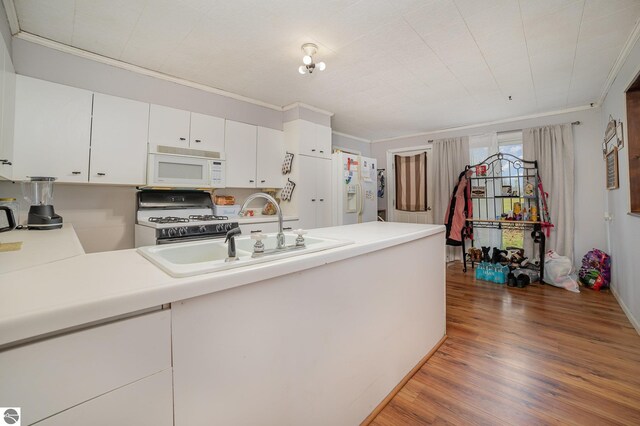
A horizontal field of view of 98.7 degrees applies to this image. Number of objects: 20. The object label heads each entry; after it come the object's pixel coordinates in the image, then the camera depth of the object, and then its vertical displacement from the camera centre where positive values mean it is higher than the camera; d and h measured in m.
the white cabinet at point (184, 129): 2.82 +1.00
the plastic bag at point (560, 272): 3.50 -0.63
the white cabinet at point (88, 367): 0.54 -0.33
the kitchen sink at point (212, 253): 0.87 -0.14
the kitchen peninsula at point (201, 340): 0.57 -0.34
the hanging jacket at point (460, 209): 4.54 +0.23
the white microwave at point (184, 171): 2.74 +0.53
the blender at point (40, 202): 2.04 +0.14
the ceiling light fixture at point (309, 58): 2.35 +1.44
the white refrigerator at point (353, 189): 4.07 +0.52
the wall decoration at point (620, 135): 2.59 +0.86
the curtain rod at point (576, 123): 3.85 +1.42
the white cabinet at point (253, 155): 3.39 +0.86
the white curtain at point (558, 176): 3.85 +0.69
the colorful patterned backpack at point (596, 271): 3.42 -0.59
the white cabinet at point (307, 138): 3.75 +1.18
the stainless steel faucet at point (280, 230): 1.23 -0.04
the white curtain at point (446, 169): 4.75 +0.96
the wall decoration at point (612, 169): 2.83 +0.61
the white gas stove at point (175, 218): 2.43 +0.02
